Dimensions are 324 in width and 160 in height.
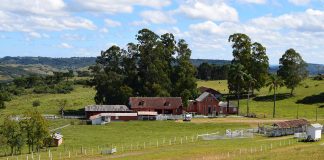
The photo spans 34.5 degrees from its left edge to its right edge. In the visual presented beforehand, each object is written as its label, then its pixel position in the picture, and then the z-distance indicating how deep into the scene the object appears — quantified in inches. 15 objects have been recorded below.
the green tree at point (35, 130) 2608.3
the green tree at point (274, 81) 3940.5
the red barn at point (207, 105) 4281.5
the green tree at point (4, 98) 5073.8
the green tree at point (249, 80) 4088.8
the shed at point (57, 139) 2778.1
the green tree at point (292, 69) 4719.5
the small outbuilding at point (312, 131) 2640.3
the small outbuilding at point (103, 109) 4005.9
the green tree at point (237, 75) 4030.5
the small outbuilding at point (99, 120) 3725.4
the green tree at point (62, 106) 4444.9
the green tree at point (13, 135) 2568.9
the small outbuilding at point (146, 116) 3882.1
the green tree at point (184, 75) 4372.5
